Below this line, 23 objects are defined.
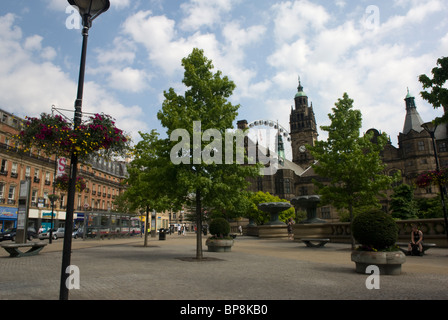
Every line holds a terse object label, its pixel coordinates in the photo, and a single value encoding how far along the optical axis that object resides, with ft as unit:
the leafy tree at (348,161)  63.26
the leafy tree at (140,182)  73.67
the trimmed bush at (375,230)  30.09
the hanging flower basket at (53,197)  91.97
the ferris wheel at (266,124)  261.87
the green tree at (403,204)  131.85
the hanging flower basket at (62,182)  65.98
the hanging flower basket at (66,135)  20.77
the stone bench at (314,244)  67.04
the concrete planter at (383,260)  29.84
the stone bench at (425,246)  48.90
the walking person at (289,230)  126.11
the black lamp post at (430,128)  59.90
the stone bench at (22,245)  47.73
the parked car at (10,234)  106.68
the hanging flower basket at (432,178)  51.37
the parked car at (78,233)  147.55
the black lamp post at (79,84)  18.80
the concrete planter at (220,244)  59.36
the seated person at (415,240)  49.57
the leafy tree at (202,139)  44.37
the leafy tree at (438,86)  41.93
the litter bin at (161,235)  114.41
